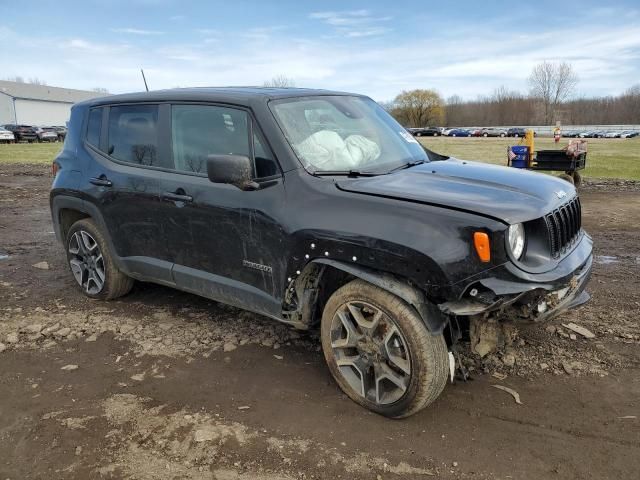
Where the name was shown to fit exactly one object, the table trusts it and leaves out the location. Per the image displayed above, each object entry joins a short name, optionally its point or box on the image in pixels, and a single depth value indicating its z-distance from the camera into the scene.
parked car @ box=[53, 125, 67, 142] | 49.97
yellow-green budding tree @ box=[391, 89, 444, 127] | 98.06
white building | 75.50
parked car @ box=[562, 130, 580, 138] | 67.69
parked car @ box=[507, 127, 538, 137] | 70.00
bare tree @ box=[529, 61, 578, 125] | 95.23
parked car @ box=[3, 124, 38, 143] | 44.88
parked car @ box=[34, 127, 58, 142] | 46.84
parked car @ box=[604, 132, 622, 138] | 65.00
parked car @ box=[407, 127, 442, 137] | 72.97
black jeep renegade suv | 2.87
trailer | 13.31
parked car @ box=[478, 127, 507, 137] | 73.55
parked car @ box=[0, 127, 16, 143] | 42.31
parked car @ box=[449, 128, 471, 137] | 74.78
